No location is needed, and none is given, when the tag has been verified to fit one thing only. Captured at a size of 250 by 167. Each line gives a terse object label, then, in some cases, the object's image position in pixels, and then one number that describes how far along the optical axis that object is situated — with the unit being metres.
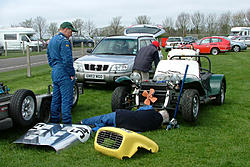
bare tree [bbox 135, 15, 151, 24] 67.81
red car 28.45
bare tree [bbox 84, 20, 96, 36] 62.44
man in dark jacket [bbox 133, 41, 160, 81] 8.64
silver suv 10.02
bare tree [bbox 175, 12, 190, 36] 71.12
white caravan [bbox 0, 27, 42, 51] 36.59
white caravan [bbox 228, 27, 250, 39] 49.69
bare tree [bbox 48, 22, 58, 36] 59.34
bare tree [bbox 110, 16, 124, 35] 62.19
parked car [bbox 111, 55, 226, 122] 6.20
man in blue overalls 5.71
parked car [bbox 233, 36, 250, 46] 38.16
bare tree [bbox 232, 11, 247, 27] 70.78
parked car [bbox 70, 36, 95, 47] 45.97
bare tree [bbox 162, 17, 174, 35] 69.88
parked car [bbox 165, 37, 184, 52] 33.59
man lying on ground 5.47
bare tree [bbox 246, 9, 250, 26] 70.72
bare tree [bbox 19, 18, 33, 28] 59.62
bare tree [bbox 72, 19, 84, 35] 59.88
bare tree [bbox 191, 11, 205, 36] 71.44
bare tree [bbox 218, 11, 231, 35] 69.50
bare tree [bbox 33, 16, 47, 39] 60.06
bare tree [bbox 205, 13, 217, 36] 71.44
